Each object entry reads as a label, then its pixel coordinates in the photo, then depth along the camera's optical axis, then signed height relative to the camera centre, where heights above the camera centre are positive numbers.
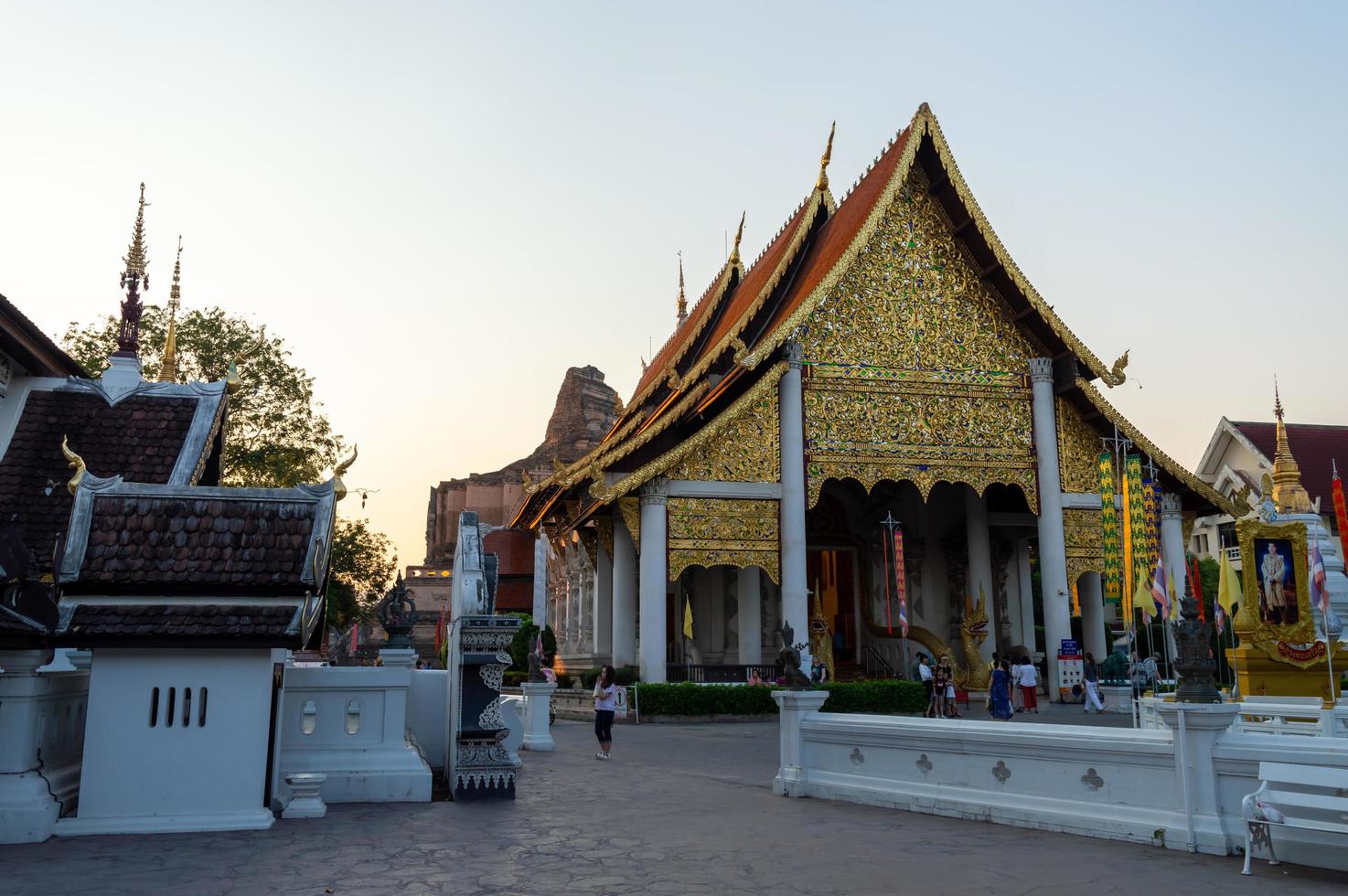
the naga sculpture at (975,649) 21.05 +0.01
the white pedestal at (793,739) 8.50 -0.70
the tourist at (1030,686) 18.05 -0.59
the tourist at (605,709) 11.71 -0.66
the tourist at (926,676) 17.32 -0.41
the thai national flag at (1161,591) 10.94 +0.61
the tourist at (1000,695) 15.70 -0.64
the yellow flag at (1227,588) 11.47 +0.68
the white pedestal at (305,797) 7.14 -0.98
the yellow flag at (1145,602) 12.34 +0.55
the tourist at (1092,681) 17.97 -0.53
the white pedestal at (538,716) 12.98 -0.83
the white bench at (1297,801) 5.13 -0.71
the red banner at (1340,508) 16.70 +2.19
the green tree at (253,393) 22.56 +5.51
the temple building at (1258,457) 30.47 +5.67
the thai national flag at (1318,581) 10.95 +0.73
